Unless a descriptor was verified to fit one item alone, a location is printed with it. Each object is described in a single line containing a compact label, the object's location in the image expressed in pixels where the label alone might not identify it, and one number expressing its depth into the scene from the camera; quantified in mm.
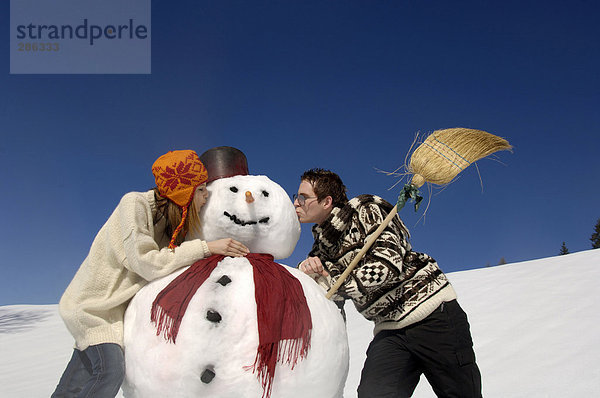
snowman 2057
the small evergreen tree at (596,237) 27416
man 2672
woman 2203
